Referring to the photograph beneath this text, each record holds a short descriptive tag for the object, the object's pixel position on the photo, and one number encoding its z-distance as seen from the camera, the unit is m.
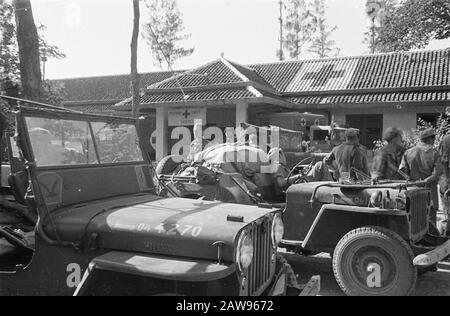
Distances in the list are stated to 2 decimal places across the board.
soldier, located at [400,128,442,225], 6.43
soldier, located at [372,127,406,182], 6.44
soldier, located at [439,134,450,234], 6.53
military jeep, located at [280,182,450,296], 4.43
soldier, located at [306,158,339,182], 6.57
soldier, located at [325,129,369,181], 6.39
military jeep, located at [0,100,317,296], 2.60
